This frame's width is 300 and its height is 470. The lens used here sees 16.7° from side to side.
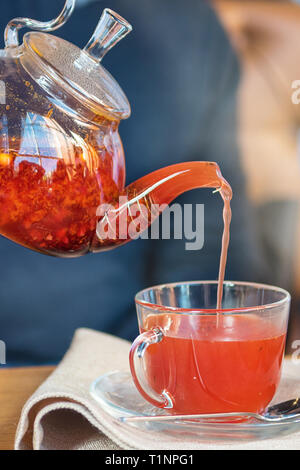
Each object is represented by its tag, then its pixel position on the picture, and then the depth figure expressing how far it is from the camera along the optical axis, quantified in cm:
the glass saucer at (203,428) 59
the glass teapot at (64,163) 63
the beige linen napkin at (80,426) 58
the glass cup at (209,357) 61
